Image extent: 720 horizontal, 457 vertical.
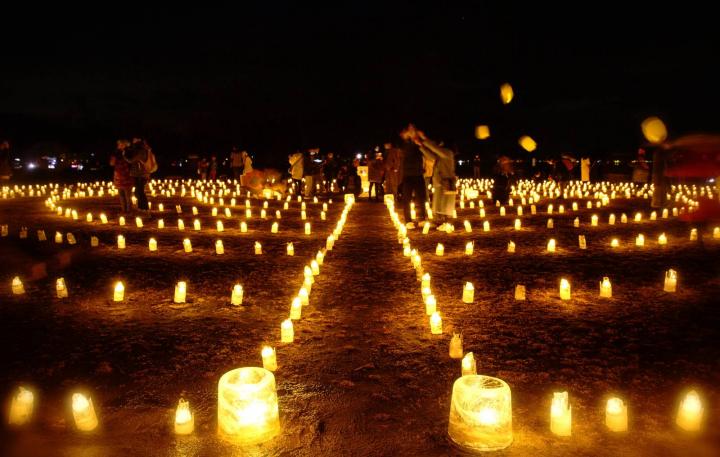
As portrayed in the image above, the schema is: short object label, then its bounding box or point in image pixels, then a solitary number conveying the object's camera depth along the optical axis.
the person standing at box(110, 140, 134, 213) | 15.05
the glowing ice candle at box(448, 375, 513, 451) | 3.80
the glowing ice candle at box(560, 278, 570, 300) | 7.32
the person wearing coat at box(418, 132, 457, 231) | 13.37
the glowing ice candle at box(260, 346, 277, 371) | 5.00
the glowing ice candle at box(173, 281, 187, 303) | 7.32
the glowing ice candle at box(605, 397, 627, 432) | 3.96
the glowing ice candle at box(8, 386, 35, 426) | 4.15
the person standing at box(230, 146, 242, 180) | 26.83
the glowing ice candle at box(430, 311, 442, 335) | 6.04
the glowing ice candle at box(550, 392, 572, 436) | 3.92
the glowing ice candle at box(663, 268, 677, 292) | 7.55
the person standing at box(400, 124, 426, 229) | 13.52
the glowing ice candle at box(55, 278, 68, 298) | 7.53
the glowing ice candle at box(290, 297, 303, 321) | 6.59
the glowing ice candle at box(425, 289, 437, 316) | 6.56
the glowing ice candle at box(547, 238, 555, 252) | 10.71
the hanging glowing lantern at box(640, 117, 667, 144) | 13.82
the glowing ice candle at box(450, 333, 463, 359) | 5.36
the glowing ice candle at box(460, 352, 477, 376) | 4.64
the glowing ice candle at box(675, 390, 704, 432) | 3.96
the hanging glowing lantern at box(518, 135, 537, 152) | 33.84
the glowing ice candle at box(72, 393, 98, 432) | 4.04
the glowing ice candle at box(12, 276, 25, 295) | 7.70
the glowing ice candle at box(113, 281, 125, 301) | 7.41
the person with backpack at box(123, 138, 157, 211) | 15.06
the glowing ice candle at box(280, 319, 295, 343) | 5.85
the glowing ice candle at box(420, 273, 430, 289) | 7.34
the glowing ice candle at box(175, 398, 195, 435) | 4.00
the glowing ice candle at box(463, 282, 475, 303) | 7.27
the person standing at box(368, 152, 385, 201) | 20.63
